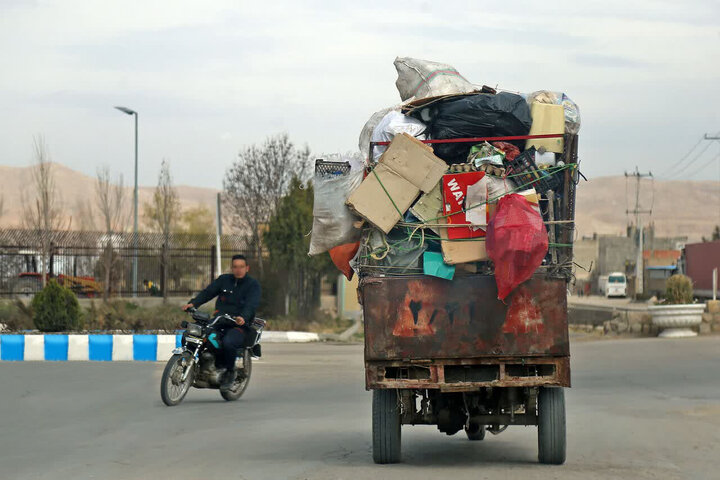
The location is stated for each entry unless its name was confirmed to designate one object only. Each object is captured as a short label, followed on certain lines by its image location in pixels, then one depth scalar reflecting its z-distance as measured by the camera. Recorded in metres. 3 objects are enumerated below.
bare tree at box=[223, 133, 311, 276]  46.88
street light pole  40.19
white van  92.69
